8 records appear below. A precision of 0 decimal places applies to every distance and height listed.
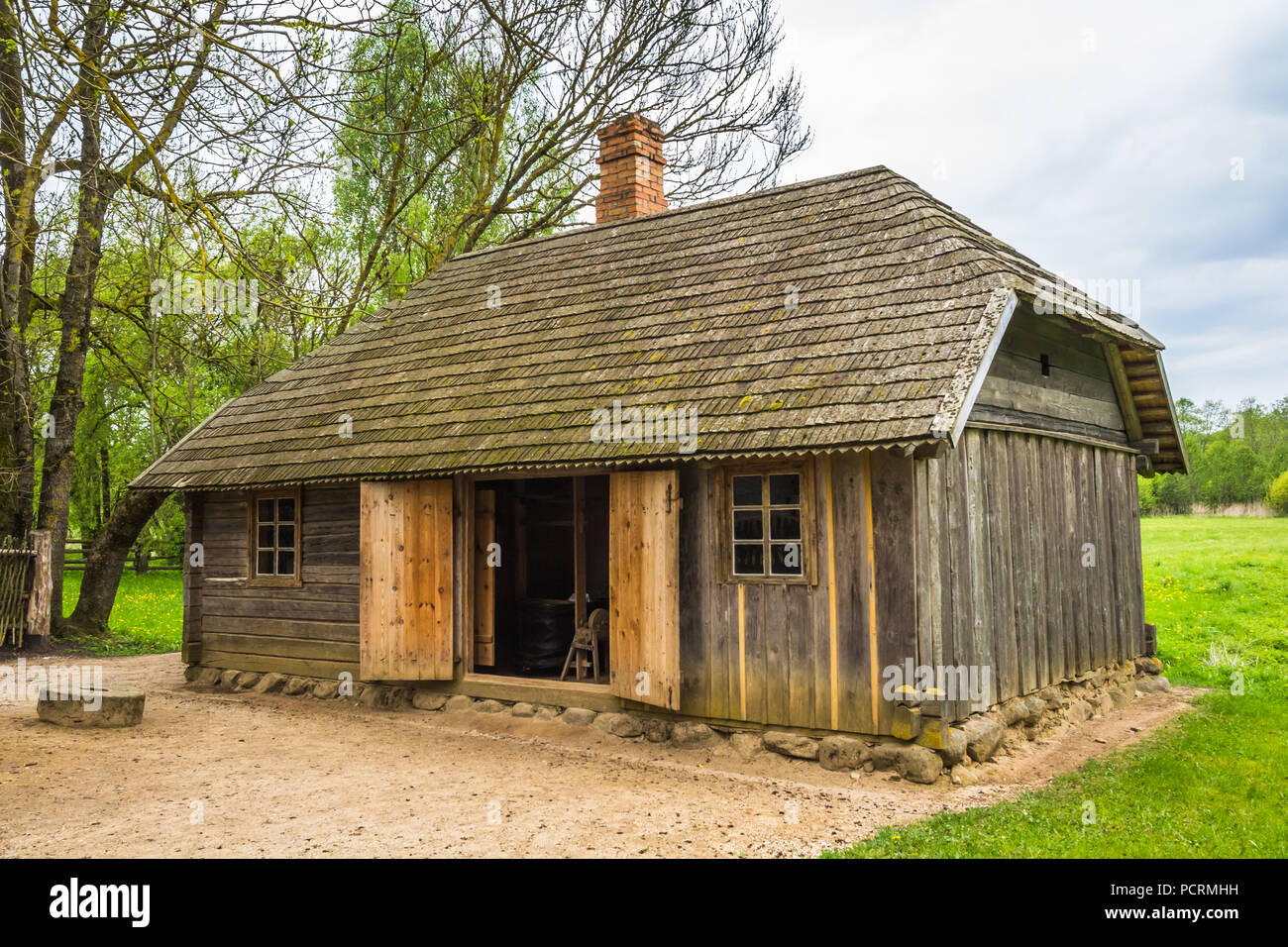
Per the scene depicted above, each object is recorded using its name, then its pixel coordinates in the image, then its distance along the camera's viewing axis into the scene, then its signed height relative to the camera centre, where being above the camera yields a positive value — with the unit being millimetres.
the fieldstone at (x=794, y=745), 7828 -1713
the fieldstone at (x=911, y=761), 7266 -1742
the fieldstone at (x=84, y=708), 9359 -1526
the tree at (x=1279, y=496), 36125 +1012
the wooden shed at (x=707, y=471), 7734 +644
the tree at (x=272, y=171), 6379 +3932
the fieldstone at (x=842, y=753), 7598 -1733
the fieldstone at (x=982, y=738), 7625 -1658
